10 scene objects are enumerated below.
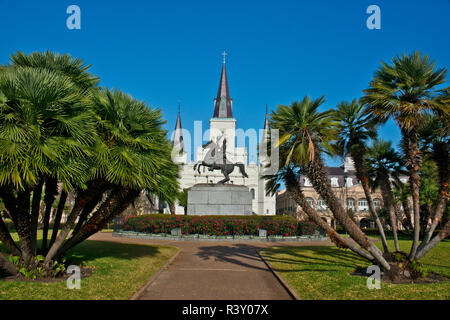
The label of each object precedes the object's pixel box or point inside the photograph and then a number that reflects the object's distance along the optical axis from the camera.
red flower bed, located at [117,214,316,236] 21.36
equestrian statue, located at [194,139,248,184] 25.03
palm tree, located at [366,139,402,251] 12.08
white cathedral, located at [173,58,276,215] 82.81
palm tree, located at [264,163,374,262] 8.83
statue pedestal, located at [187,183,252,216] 24.80
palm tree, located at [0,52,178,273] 7.14
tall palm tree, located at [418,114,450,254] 9.48
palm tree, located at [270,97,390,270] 8.57
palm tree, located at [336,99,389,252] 10.54
